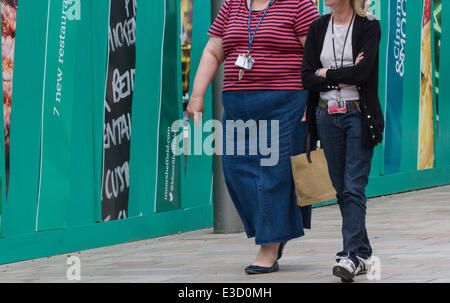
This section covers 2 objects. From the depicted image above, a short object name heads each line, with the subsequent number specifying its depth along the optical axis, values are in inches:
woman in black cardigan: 433.4
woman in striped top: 470.6
